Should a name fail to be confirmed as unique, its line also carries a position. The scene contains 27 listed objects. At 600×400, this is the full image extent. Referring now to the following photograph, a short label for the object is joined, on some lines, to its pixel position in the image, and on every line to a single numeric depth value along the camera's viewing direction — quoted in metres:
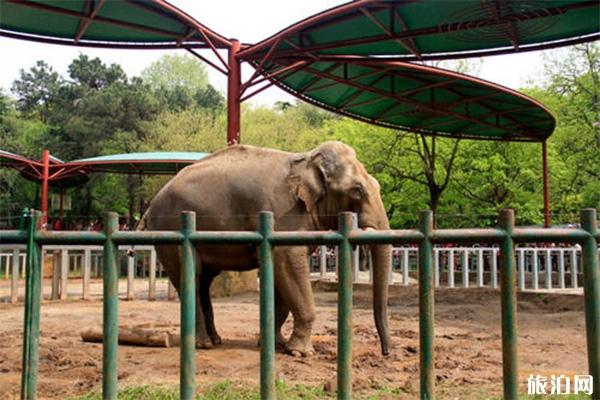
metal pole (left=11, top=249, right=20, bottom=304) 11.96
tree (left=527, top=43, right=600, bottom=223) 22.56
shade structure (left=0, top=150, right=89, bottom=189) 17.24
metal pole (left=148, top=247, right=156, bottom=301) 12.67
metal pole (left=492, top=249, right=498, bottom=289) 12.76
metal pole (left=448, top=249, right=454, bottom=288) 12.77
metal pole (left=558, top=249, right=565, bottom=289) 12.86
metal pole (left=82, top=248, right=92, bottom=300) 12.59
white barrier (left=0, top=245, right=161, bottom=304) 12.06
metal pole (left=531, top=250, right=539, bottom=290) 12.87
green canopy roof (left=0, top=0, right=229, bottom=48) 9.79
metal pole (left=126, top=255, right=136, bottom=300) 12.76
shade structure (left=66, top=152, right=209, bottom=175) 16.95
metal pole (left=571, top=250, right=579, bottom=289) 12.91
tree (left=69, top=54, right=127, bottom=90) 40.38
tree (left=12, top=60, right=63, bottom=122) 45.00
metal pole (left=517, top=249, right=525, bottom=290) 12.77
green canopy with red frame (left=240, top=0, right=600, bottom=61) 8.60
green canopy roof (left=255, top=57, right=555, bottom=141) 12.52
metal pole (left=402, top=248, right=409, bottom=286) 13.05
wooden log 6.36
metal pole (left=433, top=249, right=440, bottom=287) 13.46
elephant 6.09
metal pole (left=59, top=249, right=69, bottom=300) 12.48
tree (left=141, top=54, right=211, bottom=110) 51.31
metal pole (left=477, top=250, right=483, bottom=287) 13.04
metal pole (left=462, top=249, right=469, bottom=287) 12.87
